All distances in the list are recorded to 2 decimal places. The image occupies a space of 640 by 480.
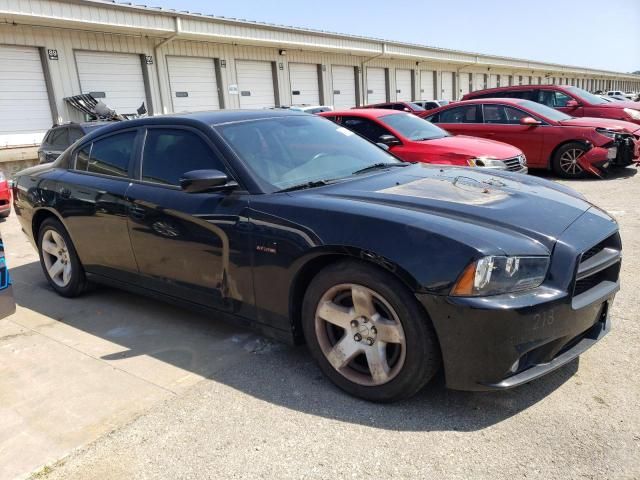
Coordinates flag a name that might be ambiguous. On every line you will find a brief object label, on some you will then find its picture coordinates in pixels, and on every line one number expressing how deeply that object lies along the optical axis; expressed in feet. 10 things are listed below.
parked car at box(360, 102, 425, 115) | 55.72
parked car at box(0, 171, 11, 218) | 26.78
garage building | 44.42
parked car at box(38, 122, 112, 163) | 30.75
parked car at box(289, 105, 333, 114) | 47.00
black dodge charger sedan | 7.94
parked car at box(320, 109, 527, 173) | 24.21
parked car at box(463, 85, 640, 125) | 40.98
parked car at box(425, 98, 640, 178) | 31.14
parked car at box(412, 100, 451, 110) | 66.72
